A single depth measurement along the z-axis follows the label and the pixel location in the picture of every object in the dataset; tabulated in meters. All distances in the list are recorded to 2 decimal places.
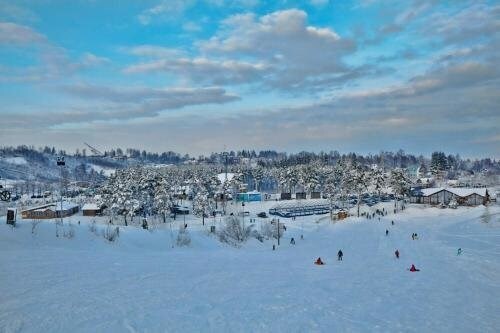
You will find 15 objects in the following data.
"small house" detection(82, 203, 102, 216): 91.50
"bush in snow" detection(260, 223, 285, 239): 63.03
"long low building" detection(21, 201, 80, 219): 84.12
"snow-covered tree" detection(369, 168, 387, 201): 106.19
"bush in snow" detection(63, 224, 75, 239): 42.68
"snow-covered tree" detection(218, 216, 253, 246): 56.81
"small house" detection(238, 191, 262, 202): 116.56
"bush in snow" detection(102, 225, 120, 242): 45.33
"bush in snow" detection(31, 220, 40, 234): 41.30
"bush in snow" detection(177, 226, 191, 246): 50.47
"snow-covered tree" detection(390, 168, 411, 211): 96.62
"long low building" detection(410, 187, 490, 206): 99.81
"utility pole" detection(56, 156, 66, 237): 55.71
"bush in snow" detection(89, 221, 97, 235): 46.78
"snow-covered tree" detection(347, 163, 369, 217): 95.06
